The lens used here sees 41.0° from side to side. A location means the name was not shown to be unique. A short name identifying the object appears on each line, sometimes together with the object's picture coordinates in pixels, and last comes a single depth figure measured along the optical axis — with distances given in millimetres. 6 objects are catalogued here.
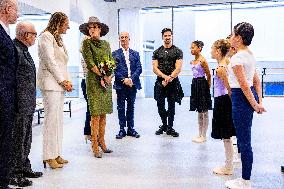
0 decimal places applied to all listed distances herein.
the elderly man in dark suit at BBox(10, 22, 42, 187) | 3287
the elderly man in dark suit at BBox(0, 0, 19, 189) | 2652
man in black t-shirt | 5824
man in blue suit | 5688
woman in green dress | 4285
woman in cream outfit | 3766
